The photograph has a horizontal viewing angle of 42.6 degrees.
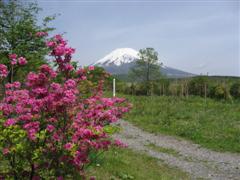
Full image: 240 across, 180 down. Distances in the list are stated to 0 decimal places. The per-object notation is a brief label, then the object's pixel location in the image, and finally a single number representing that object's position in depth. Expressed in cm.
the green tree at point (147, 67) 4800
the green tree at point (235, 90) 2170
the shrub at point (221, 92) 2180
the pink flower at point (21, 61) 367
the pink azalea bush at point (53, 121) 331
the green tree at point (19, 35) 1648
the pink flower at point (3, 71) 363
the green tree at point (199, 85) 2382
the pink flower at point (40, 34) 377
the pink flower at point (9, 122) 333
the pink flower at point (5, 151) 326
